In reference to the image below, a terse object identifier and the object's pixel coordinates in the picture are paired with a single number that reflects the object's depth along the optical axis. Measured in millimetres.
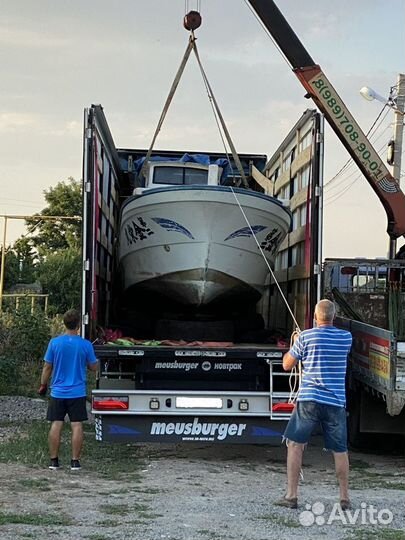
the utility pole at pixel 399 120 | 23128
